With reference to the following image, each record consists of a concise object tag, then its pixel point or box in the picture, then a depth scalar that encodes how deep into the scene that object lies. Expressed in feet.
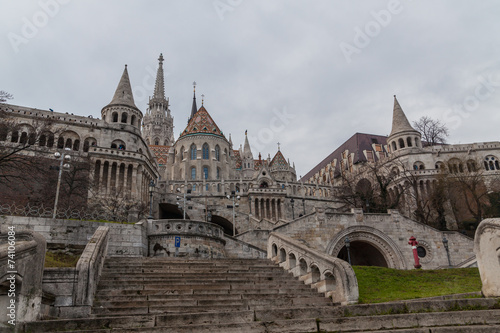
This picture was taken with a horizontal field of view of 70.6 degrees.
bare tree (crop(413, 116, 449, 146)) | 168.35
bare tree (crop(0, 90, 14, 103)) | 65.76
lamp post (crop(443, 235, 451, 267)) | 82.01
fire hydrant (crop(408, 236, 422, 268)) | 64.21
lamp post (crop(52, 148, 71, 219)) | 53.42
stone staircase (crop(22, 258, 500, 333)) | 19.11
